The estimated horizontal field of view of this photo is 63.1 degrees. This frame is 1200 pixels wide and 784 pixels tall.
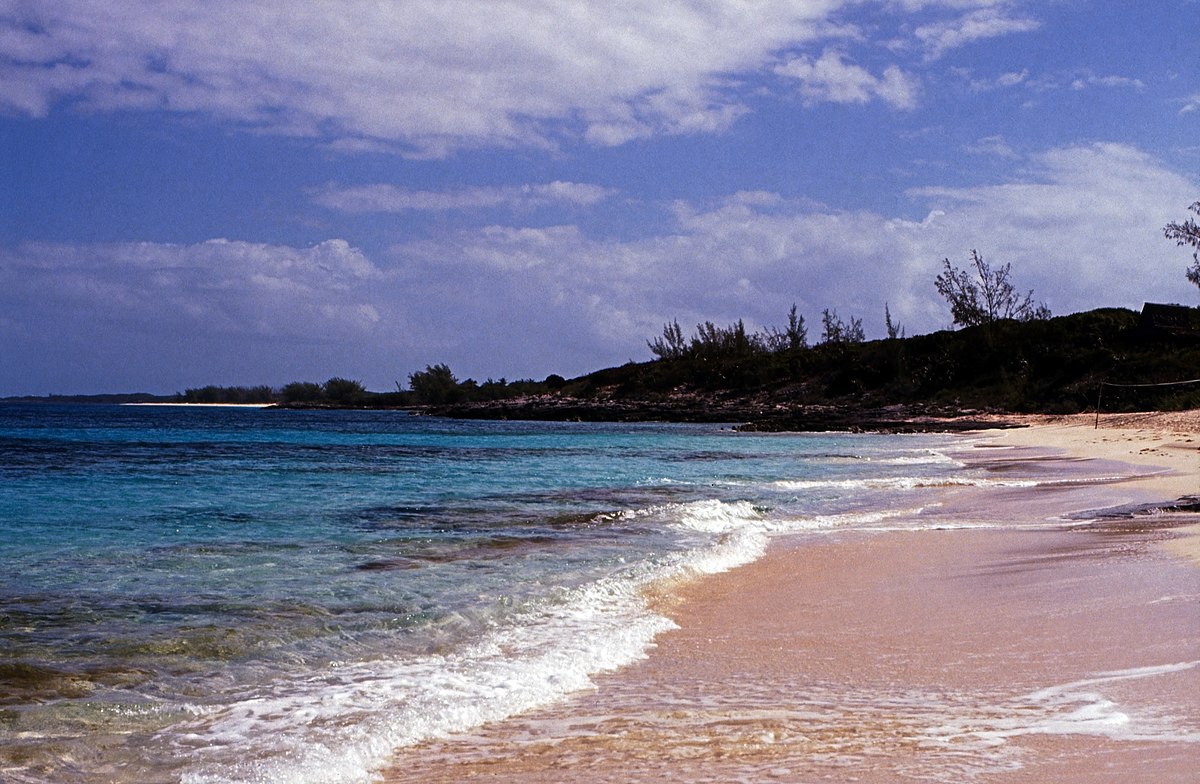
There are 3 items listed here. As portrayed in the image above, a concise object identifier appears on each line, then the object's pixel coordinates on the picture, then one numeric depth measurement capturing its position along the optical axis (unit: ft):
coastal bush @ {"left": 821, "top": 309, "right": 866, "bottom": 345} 303.89
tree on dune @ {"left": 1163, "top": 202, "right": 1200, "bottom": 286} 168.96
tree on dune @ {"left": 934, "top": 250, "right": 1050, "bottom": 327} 227.81
